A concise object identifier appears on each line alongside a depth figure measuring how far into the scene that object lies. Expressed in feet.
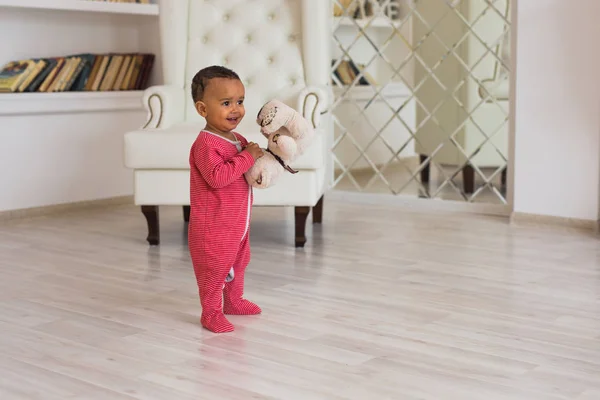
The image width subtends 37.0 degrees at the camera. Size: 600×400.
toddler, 6.95
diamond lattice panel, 12.96
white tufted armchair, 11.37
